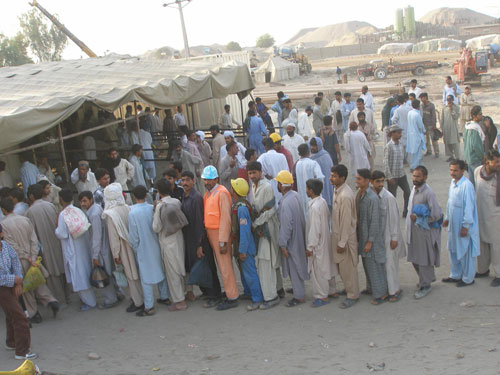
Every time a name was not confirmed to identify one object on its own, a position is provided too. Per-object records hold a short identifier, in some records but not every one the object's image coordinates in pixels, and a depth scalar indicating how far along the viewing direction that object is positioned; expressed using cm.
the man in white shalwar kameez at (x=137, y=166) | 888
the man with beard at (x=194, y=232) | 582
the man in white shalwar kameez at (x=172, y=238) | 568
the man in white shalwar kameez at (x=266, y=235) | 567
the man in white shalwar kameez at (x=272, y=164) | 819
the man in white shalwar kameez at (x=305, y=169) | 766
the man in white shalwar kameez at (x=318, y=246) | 554
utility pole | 2676
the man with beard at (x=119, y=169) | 842
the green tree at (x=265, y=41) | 10631
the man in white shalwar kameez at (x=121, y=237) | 577
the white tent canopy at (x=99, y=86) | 704
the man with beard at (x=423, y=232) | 556
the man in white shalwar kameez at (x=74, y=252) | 583
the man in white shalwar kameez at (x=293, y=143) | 974
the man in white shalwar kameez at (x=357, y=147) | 967
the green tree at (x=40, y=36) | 6353
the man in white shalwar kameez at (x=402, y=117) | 1166
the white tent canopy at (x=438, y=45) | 5241
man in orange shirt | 568
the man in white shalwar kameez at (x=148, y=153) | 1084
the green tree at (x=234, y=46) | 9478
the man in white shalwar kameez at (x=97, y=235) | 590
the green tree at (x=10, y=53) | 5494
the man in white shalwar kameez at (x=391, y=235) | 552
